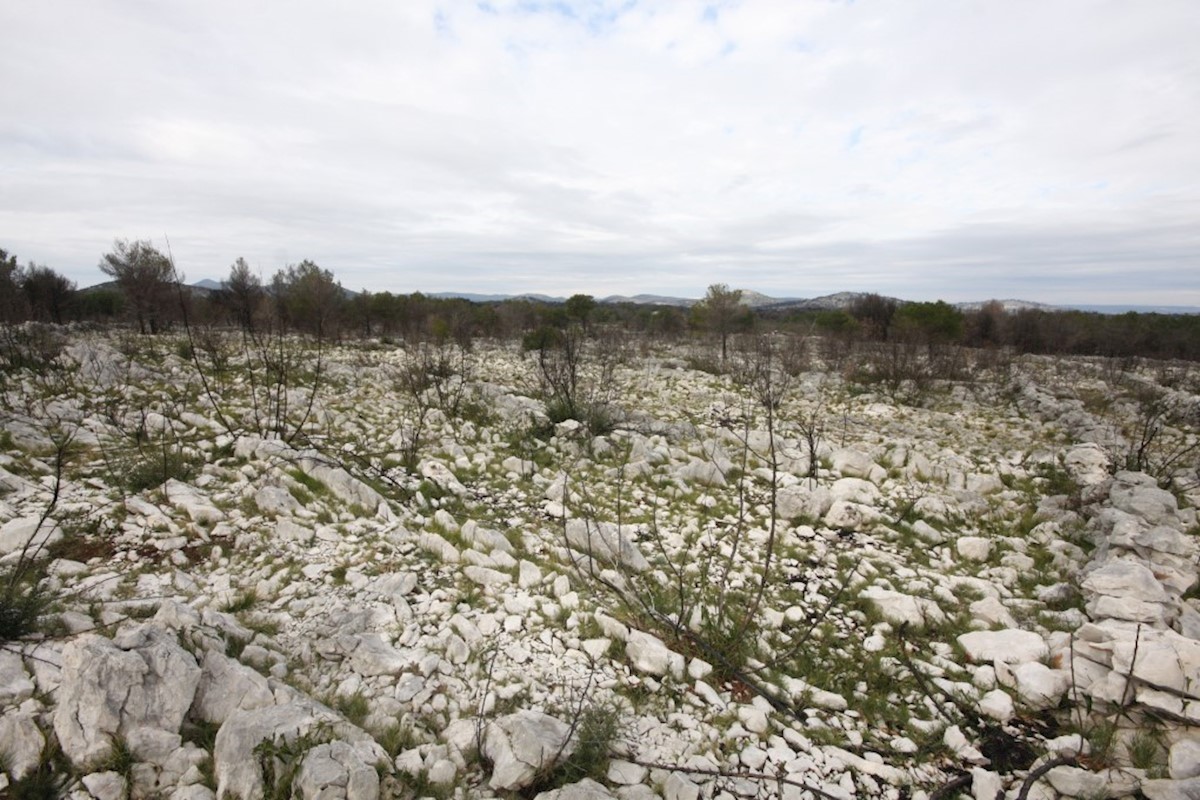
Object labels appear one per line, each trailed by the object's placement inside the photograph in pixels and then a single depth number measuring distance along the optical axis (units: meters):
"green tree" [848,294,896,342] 24.38
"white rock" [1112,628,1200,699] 2.49
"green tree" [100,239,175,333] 19.05
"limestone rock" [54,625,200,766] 2.04
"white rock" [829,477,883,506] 5.37
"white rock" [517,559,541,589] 3.62
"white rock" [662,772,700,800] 2.11
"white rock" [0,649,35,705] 2.15
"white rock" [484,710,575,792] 2.12
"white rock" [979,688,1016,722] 2.69
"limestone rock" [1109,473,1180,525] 4.61
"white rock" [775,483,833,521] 5.17
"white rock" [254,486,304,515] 4.23
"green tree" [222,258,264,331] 17.34
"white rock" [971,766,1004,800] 2.23
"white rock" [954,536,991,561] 4.43
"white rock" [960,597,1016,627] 3.51
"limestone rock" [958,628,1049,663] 3.07
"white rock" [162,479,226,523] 3.98
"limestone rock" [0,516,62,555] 3.36
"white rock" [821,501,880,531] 4.96
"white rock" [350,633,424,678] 2.71
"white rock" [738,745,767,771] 2.31
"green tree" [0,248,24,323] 11.74
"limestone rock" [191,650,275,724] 2.30
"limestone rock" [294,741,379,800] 1.91
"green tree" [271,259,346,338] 21.70
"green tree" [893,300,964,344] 18.58
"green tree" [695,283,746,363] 22.38
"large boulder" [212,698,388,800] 1.94
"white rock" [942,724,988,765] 2.44
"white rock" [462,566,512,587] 3.61
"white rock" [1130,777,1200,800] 2.01
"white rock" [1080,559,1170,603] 3.36
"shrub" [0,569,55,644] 2.45
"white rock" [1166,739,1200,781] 2.13
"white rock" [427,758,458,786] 2.10
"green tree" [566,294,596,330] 31.61
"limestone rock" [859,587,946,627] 3.47
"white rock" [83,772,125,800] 1.91
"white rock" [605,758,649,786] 2.16
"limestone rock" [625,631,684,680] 2.88
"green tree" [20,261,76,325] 21.56
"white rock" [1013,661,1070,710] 2.77
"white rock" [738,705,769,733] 2.52
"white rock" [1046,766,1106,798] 2.17
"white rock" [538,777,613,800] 1.99
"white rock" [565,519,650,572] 3.98
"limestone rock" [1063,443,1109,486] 5.86
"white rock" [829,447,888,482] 6.18
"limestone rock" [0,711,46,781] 1.92
